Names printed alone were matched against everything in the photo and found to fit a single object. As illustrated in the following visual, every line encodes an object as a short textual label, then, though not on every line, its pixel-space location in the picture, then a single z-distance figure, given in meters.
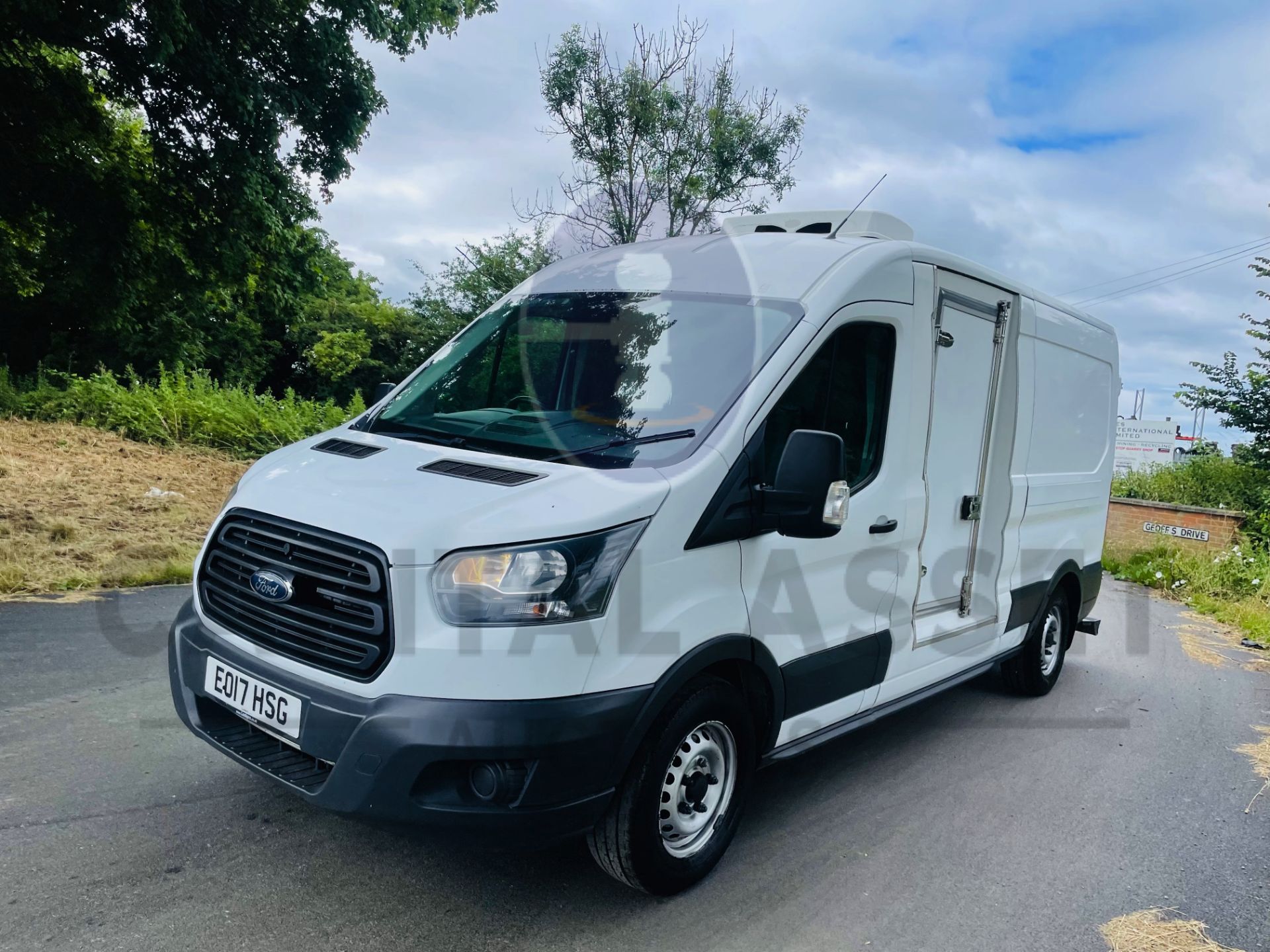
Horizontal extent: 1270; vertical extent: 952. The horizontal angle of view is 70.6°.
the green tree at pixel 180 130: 7.48
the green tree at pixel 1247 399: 13.34
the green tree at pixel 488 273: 20.17
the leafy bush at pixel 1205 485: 13.53
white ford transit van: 2.63
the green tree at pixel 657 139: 16.50
